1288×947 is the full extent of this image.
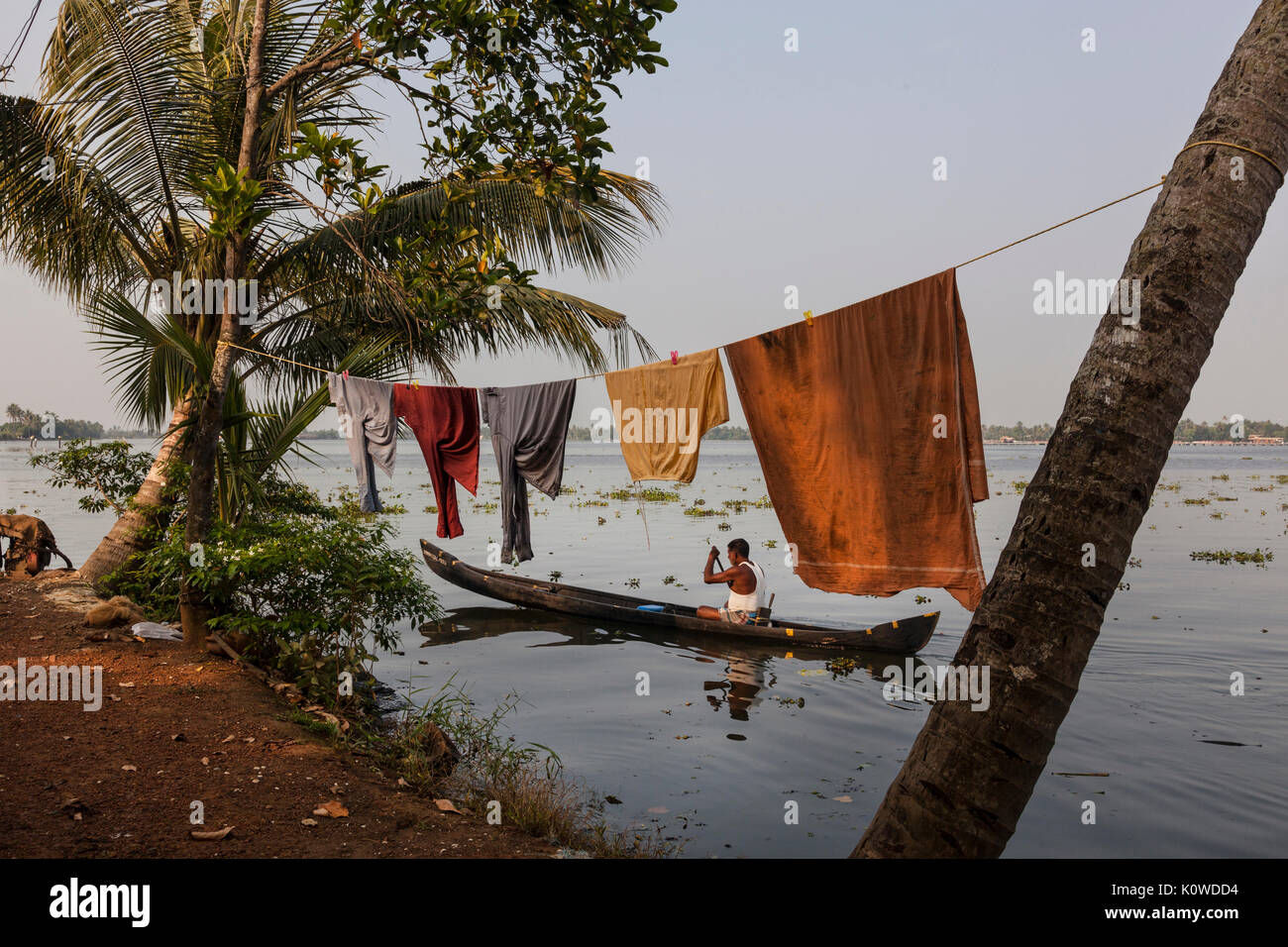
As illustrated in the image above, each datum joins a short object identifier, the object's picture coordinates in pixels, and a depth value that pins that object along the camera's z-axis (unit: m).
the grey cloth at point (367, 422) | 9.00
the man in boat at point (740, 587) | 12.45
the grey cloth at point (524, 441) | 7.95
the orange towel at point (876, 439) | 4.93
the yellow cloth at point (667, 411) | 6.44
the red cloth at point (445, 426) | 8.69
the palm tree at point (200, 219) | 9.30
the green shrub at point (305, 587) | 7.73
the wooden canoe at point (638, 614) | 11.40
